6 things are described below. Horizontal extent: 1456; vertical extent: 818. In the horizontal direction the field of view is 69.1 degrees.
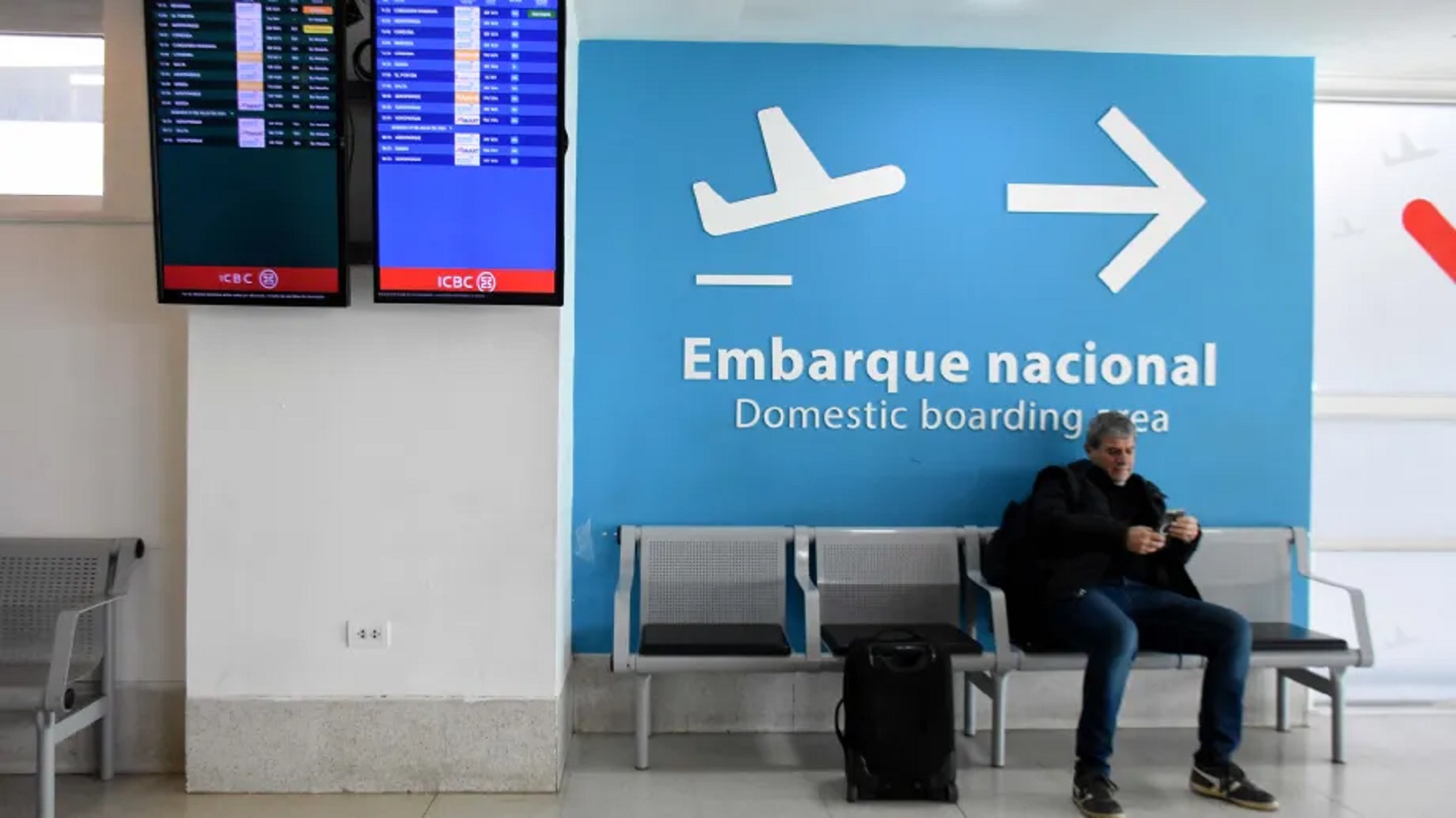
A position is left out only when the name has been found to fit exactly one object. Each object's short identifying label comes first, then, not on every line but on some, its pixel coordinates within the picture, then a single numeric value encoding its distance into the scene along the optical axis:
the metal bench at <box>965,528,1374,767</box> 4.08
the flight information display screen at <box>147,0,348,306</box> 3.37
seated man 3.68
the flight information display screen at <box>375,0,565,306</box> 3.41
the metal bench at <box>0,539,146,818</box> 3.73
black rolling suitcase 3.60
